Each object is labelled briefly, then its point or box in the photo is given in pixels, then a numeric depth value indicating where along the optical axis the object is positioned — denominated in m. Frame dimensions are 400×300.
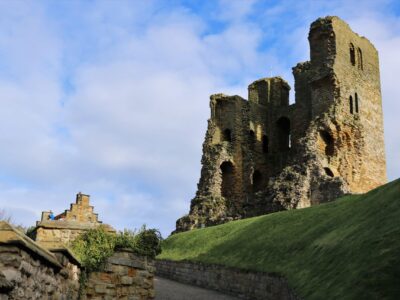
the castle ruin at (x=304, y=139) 34.56
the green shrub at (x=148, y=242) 13.07
